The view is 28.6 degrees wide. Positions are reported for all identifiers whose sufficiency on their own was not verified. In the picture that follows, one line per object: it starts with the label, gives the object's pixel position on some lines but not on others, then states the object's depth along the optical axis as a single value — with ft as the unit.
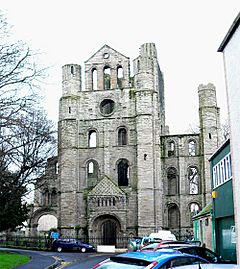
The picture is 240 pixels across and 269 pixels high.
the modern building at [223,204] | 67.62
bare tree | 53.01
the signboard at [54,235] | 143.95
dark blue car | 135.79
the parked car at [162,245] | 64.60
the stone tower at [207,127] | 159.61
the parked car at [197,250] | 50.52
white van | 111.11
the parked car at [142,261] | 27.43
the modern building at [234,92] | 53.52
